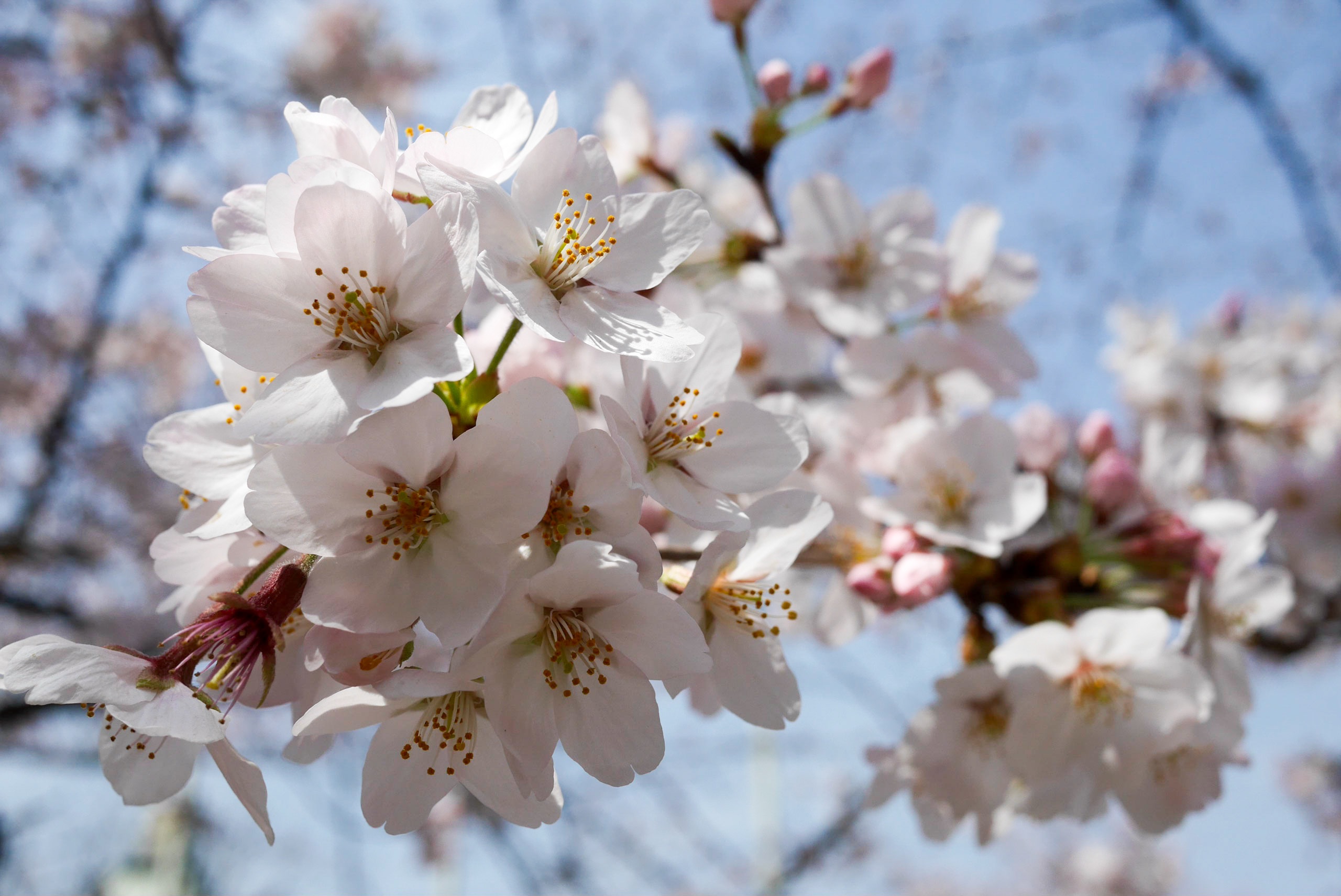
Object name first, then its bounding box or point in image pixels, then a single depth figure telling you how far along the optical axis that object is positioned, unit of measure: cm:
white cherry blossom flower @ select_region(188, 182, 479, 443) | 24
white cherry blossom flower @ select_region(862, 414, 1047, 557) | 31
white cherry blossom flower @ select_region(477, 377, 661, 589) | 24
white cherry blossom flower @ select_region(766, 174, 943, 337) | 34
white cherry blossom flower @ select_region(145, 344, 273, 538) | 26
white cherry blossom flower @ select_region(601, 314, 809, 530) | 26
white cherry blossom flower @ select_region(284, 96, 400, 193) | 25
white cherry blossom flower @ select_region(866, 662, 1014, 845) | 31
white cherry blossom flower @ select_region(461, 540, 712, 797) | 24
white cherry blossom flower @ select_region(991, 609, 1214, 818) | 29
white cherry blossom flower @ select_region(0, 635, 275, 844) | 24
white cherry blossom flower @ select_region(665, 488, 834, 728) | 26
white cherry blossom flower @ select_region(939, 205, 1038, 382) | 34
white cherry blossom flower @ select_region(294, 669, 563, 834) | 26
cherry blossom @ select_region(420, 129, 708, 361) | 25
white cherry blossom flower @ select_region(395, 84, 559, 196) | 26
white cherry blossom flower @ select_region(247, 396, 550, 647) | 24
